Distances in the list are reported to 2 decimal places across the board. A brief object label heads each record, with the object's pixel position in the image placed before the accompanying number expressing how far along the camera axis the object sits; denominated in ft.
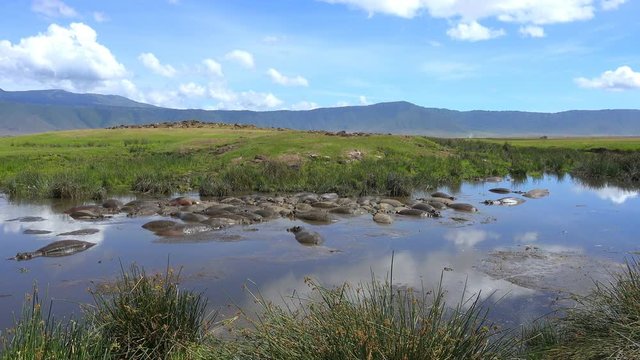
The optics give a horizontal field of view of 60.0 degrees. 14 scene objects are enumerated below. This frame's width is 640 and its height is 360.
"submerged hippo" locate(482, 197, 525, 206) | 73.05
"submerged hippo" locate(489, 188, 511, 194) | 86.43
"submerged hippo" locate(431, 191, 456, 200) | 76.23
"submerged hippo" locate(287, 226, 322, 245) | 47.98
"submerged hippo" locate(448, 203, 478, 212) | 66.94
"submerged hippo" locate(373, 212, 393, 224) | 58.18
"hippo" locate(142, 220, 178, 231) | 52.84
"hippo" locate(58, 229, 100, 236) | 50.09
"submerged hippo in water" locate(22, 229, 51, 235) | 50.67
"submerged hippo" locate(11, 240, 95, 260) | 41.37
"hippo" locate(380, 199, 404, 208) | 68.67
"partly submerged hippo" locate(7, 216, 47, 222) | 57.31
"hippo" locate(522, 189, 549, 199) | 81.43
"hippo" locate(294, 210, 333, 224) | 59.16
